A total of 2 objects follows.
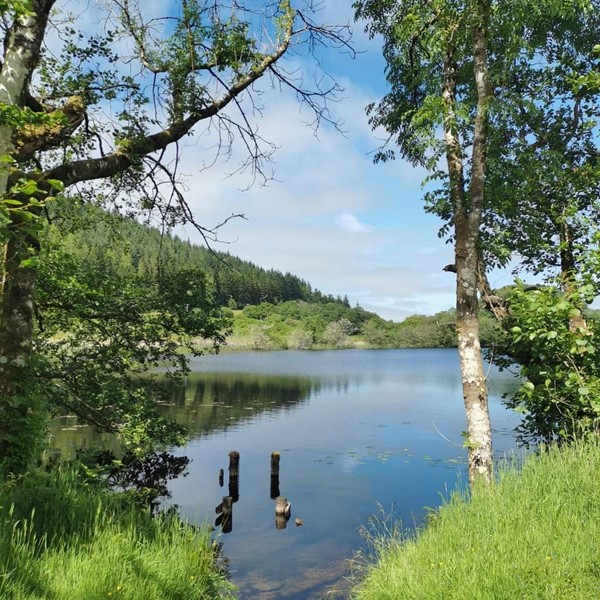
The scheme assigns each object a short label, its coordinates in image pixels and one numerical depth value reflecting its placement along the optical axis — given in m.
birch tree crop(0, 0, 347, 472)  6.24
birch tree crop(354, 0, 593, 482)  7.79
